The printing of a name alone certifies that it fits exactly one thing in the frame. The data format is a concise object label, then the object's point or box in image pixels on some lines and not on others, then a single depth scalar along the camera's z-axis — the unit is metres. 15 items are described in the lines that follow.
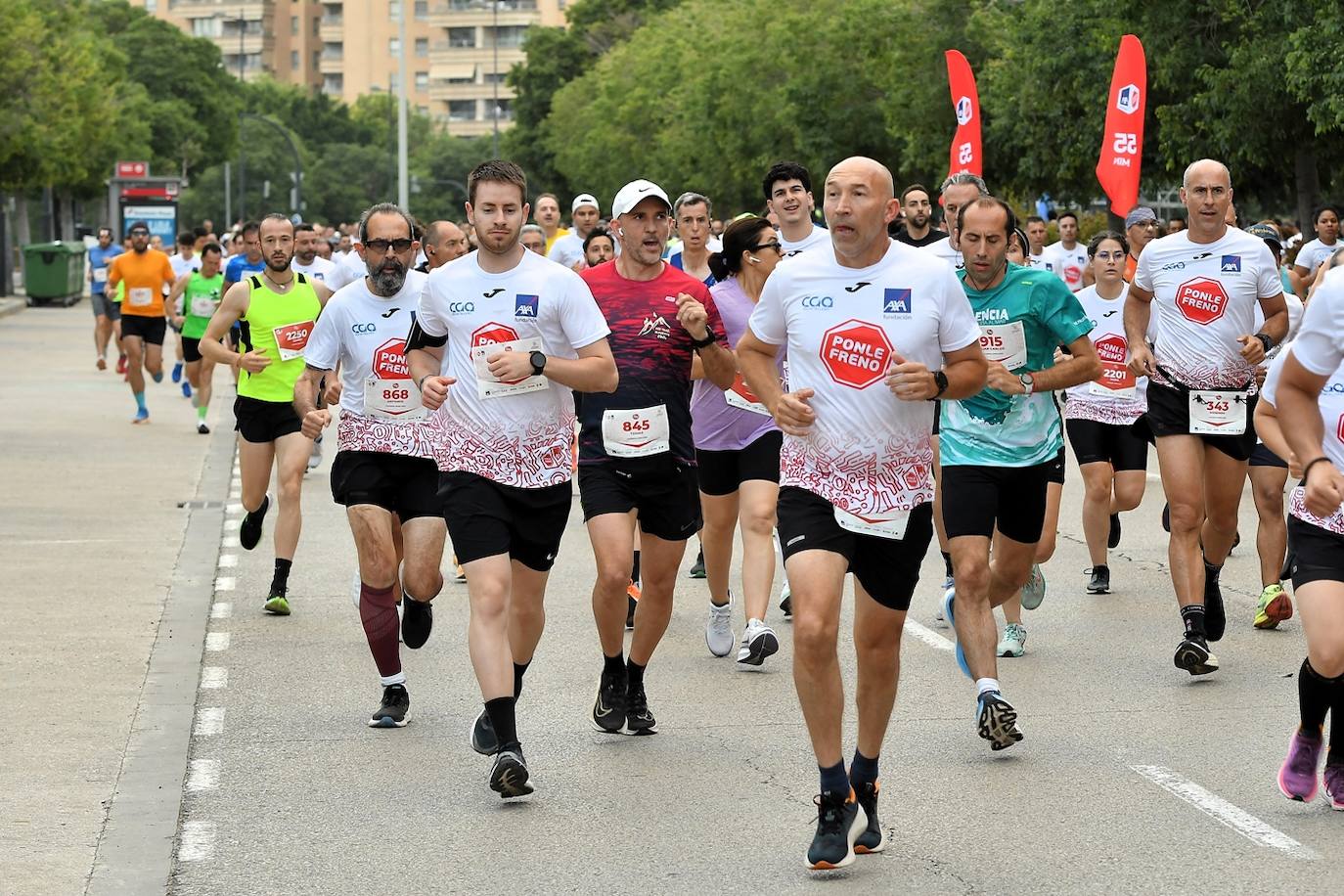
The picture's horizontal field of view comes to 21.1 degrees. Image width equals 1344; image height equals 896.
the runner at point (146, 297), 38.26
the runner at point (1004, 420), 13.12
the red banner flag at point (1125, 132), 31.95
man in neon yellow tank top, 18.50
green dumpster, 87.03
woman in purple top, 15.29
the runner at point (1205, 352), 15.44
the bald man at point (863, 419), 10.23
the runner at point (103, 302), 48.82
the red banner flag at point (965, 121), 34.45
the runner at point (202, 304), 34.90
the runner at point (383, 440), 13.75
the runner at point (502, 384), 11.78
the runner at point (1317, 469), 10.17
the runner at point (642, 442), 12.97
